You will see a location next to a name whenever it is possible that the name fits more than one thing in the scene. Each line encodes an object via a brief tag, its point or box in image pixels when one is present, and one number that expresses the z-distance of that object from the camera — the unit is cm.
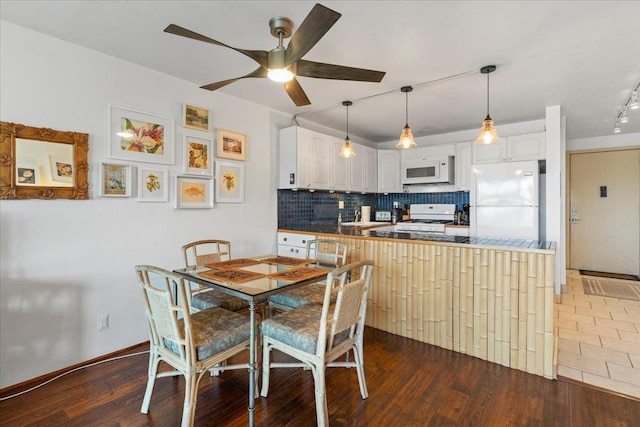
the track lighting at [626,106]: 294
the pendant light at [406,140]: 272
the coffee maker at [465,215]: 454
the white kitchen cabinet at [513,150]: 385
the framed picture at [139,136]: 241
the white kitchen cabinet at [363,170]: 459
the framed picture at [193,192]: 283
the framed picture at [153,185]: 258
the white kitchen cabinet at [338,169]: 421
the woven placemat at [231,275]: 187
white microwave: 458
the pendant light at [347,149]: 341
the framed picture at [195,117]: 285
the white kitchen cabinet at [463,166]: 444
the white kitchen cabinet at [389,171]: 510
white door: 495
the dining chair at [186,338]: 149
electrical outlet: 236
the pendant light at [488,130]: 252
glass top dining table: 165
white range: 451
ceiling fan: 143
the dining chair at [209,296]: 222
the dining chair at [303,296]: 224
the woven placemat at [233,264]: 223
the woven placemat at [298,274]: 191
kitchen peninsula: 216
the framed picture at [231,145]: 315
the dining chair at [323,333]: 157
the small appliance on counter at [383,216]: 529
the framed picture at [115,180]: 235
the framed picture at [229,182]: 316
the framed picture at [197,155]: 287
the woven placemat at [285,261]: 235
